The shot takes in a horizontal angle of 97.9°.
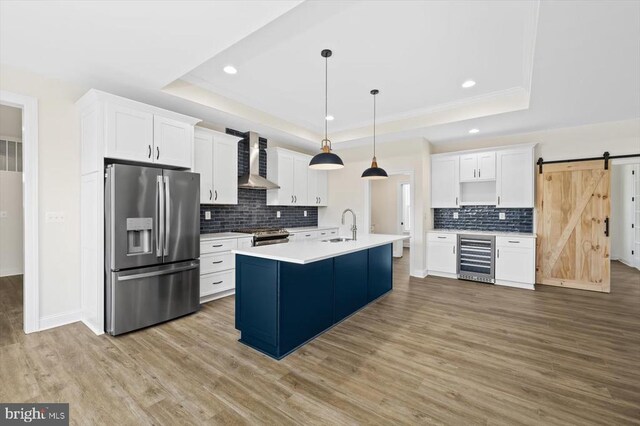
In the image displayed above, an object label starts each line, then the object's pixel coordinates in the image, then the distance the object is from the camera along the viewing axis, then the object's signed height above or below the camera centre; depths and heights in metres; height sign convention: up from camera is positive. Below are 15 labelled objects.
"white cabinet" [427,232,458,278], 5.40 -0.87
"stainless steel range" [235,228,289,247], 4.50 -0.43
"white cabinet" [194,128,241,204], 4.24 +0.72
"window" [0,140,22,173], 5.38 +1.08
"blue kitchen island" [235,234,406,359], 2.48 -0.82
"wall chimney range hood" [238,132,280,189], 4.91 +0.66
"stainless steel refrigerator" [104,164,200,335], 2.92 -0.40
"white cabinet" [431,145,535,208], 5.01 +0.62
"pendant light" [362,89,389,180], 3.92 +0.54
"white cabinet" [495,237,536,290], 4.71 -0.89
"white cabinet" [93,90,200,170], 2.98 +0.92
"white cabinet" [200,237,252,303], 3.87 -0.82
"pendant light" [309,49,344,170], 3.16 +0.57
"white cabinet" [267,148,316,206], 5.61 +0.68
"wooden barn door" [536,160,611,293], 4.55 -0.26
